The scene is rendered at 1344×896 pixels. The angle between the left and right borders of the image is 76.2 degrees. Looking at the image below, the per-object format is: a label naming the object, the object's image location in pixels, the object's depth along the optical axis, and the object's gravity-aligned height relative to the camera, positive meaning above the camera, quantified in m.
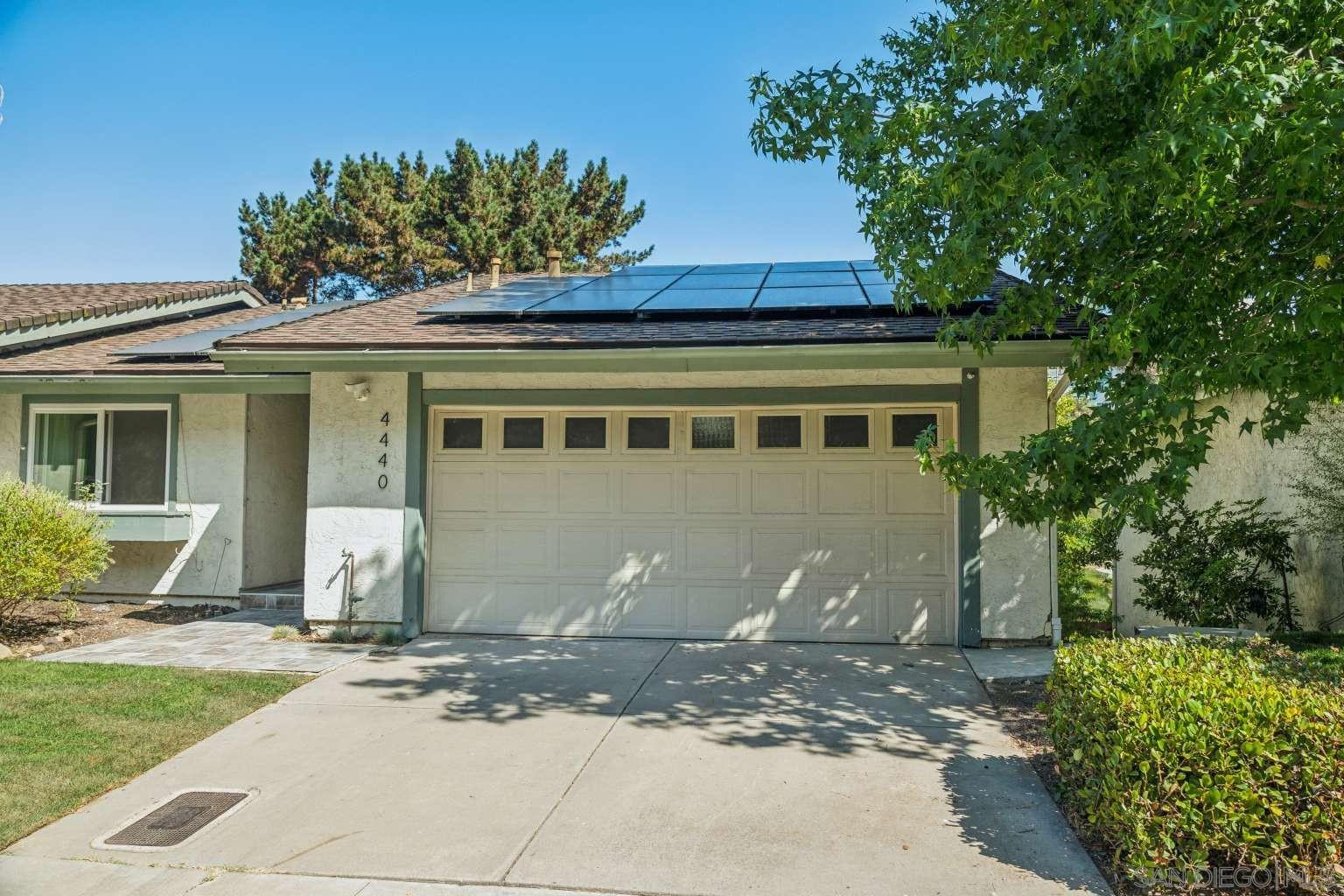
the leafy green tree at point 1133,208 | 3.84 +1.51
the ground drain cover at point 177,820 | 4.09 -1.69
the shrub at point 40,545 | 8.02 -0.58
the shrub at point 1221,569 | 7.88 -0.77
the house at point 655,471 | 7.77 +0.16
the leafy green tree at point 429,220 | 24.53 +7.91
